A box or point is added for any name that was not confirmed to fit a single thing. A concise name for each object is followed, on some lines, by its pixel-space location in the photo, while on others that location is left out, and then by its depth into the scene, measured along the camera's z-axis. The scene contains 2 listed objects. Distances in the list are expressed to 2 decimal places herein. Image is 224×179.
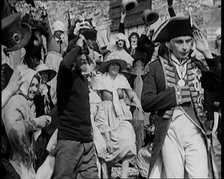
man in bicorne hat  4.65
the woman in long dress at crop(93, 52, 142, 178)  6.43
